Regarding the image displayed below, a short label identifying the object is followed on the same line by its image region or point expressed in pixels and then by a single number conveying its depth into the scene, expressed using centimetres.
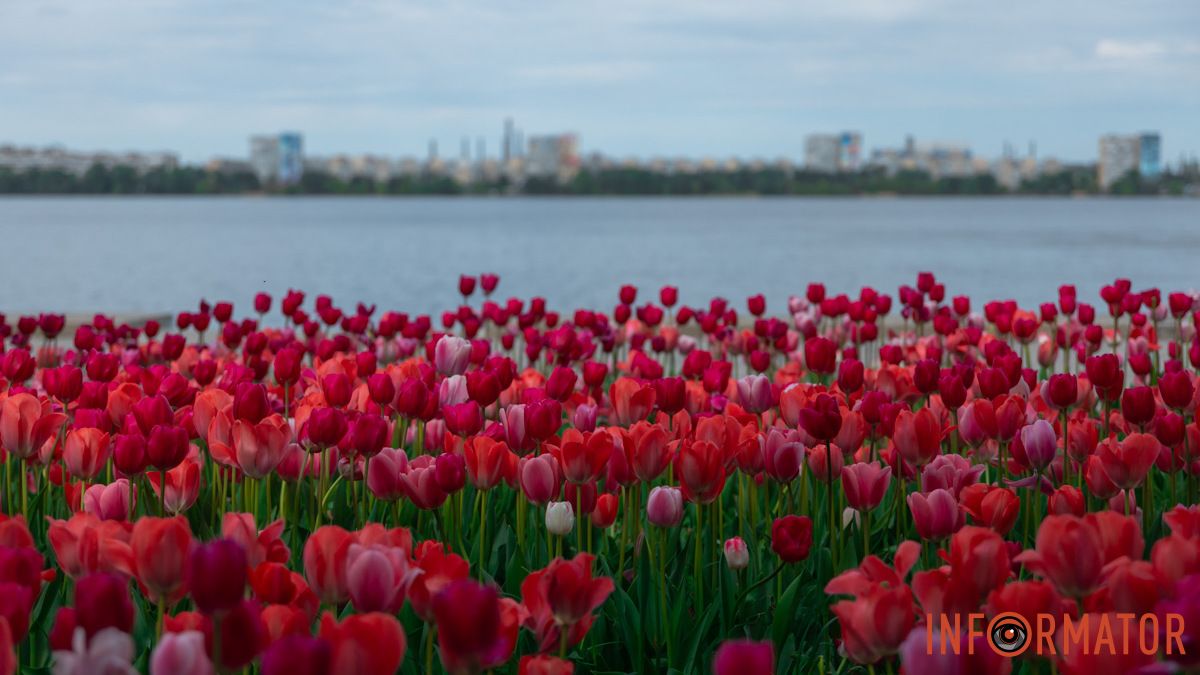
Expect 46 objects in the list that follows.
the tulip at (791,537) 300
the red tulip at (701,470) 309
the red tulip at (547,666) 209
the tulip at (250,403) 333
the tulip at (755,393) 420
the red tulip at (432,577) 216
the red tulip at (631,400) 386
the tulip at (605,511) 349
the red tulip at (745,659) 161
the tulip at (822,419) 330
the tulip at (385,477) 325
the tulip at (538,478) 311
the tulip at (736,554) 321
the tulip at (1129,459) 322
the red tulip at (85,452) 336
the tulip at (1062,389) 383
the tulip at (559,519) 318
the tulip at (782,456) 333
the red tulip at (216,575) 179
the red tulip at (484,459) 322
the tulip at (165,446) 308
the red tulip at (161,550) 212
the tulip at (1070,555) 209
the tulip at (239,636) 183
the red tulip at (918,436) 340
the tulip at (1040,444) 342
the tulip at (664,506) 310
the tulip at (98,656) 171
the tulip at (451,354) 443
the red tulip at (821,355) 495
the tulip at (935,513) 288
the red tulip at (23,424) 343
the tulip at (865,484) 324
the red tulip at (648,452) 319
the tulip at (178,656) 170
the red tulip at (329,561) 220
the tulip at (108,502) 306
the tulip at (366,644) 169
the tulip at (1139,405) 363
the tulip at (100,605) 177
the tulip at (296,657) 159
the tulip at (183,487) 332
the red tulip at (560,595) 220
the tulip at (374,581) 206
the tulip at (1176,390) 389
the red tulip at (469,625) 175
